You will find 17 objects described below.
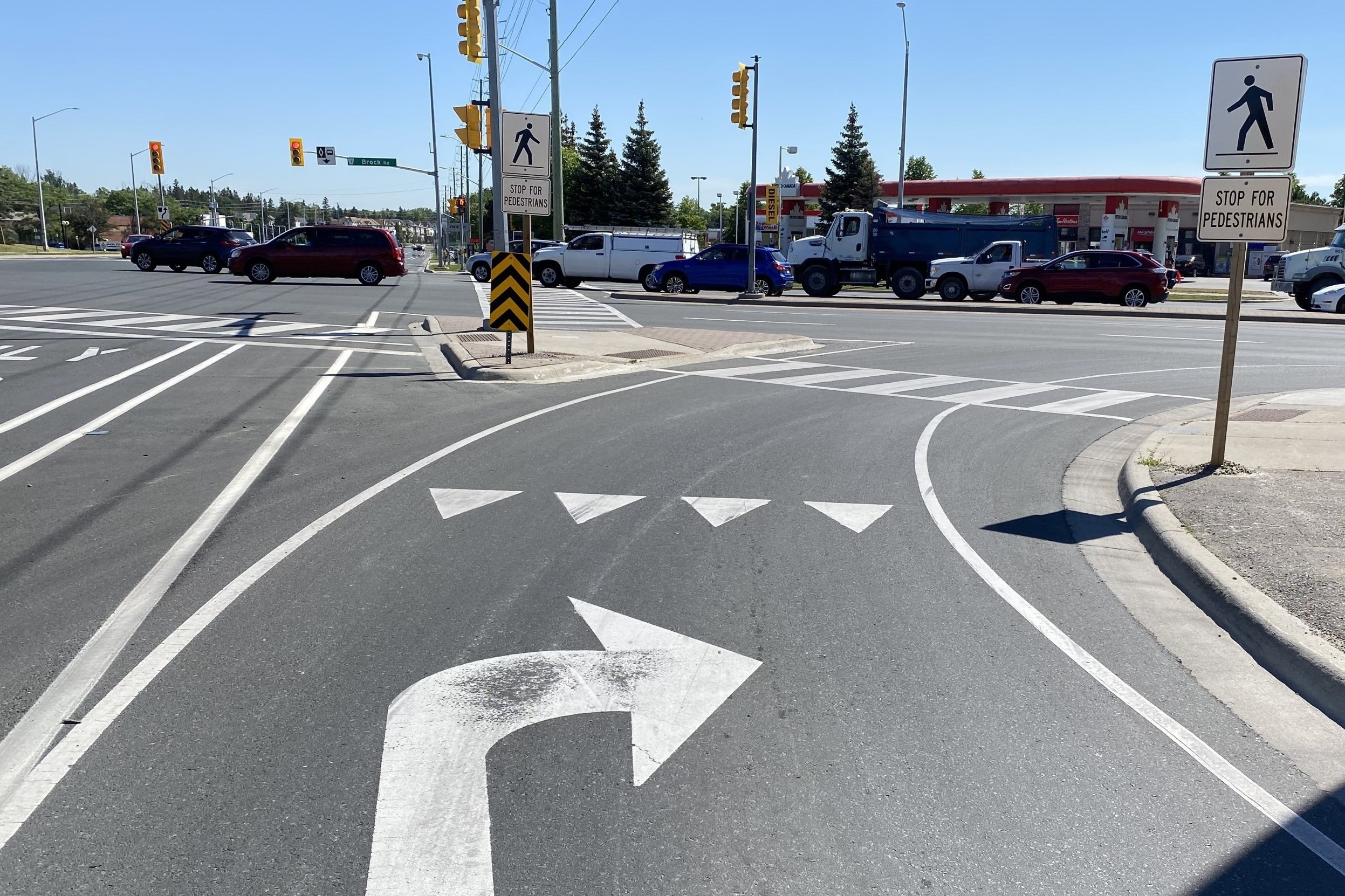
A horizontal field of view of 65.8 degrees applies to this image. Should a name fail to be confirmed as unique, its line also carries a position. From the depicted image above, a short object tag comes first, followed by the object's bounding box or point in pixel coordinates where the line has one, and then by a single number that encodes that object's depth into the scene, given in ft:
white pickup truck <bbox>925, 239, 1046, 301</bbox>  109.81
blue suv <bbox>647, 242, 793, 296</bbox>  111.24
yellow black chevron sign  47.62
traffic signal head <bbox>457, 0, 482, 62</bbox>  63.62
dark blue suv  123.75
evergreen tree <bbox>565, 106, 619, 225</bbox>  297.33
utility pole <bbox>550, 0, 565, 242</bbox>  120.88
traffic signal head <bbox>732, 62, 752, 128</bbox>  85.81
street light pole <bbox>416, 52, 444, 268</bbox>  199.31
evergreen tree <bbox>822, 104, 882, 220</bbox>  245.65
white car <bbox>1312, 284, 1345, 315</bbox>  99.71
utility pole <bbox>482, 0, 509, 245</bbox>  60.49
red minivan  107.04
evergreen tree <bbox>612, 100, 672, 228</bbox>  290.97
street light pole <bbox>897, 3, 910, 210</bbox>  138.51
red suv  103.35
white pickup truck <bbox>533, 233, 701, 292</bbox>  120.37
